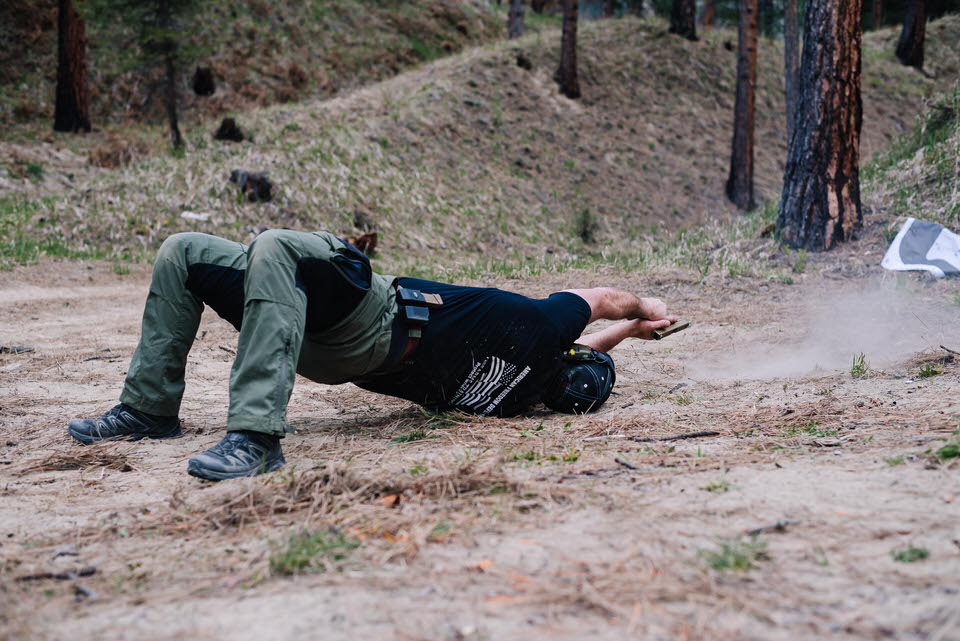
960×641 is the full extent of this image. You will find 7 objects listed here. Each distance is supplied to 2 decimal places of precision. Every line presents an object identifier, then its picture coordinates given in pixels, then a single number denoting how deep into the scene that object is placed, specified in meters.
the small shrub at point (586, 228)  13.65
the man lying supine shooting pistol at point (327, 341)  2.98
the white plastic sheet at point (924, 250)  6.47
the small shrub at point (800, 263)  7.41
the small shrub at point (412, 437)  3.45
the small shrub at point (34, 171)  13.14
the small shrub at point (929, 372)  4.00
